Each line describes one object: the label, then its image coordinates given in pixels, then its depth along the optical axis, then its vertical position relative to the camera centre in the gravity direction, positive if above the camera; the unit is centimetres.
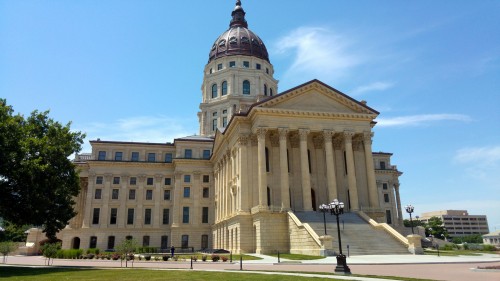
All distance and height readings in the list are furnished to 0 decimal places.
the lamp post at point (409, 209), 3769 +253
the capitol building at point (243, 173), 4541 +981
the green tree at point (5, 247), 3922 -39
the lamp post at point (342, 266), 2112 -160
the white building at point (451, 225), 19812 +484
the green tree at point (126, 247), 3178 -50
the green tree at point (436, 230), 10961 +139
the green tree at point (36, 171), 3170 +606
